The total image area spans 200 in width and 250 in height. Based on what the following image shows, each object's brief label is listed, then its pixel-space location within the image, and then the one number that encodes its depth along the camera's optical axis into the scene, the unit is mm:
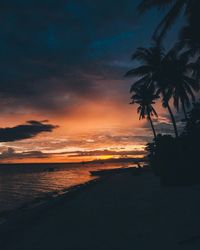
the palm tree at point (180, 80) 17956
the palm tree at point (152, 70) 18212
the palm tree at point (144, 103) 25250
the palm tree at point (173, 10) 8385
